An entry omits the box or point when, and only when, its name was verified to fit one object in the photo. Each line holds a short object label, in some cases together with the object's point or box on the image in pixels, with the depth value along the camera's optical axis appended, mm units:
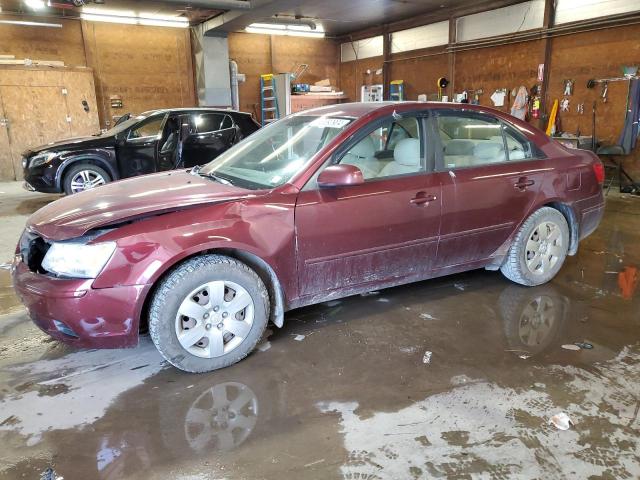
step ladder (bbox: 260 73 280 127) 13297
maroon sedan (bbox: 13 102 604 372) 2418
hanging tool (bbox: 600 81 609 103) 8688
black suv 7039
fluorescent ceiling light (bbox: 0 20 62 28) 10591
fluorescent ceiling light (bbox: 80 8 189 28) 11211
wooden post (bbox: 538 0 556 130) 9336
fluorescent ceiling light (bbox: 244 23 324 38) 13250
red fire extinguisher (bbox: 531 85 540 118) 9832
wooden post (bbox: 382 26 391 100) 13414
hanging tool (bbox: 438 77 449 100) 11547
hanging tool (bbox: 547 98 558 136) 9398
